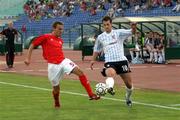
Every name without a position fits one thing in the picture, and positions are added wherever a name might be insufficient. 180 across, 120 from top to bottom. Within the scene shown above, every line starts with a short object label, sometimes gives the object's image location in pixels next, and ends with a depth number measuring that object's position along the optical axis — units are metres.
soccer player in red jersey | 13.11
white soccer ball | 11.84
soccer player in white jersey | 12.67
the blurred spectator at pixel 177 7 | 43.88
